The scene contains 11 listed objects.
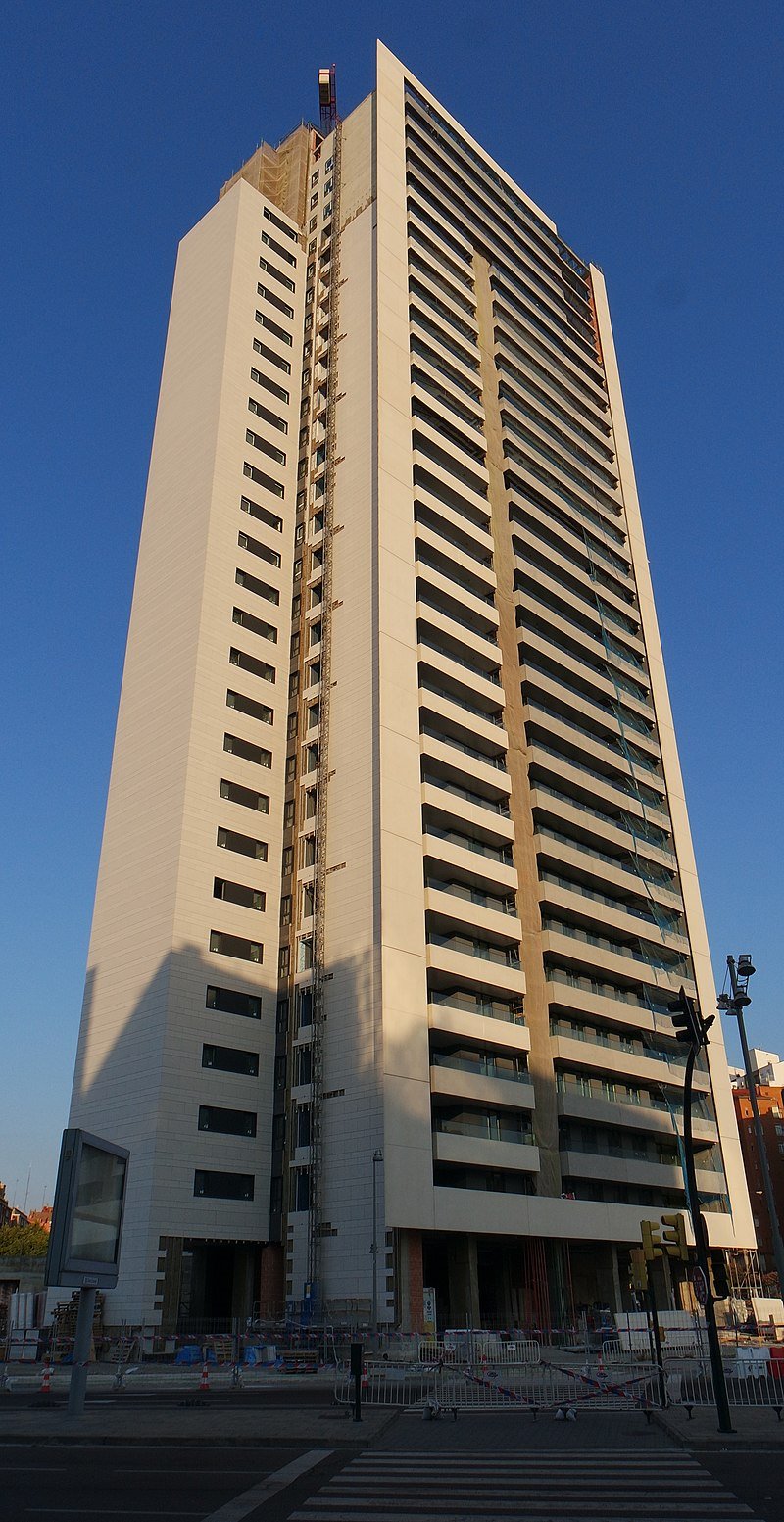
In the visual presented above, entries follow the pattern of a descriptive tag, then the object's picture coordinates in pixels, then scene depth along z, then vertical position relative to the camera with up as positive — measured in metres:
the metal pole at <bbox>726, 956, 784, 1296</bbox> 29.07 +4.95
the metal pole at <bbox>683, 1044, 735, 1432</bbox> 17.97 +0.03
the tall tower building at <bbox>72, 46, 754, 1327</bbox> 45.09 +23.44
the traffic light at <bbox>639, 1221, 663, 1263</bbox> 23.25 +1.41
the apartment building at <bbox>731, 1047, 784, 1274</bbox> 104.94 +16.50
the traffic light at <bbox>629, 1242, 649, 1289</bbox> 24.74 +1.02
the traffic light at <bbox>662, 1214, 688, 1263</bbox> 20.95 +1.40
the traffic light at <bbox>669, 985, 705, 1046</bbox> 20.00 +4.96
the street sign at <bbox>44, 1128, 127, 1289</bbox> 20.47 +2.01
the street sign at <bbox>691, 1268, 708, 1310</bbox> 20.16 +0.47
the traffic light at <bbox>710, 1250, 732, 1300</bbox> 19.81 +0.62
